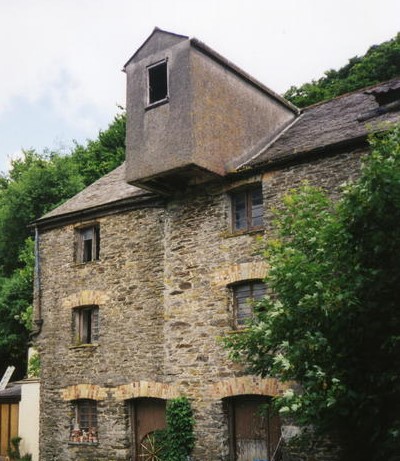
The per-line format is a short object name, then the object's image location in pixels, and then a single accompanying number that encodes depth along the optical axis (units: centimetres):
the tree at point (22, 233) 2889
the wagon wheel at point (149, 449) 1606
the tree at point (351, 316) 911
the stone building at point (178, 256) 1486
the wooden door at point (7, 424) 2206
